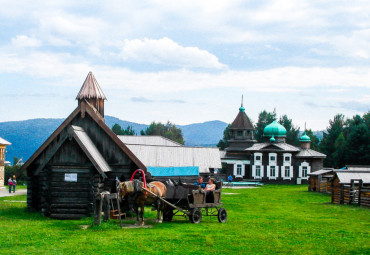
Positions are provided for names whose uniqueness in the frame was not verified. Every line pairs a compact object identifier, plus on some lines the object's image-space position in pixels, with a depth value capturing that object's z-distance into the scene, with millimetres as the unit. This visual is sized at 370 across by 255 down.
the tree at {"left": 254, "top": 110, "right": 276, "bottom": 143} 124188
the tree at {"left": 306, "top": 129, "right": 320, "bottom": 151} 108256
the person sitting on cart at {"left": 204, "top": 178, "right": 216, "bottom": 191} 23625
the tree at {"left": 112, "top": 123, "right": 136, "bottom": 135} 148875
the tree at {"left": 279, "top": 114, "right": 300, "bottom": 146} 123375
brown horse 21750
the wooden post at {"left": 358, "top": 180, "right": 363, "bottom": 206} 35500
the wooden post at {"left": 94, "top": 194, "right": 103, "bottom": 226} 21312
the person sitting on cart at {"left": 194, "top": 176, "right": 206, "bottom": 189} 24031
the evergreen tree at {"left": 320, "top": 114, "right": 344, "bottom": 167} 93812
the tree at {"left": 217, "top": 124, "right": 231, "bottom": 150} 129025
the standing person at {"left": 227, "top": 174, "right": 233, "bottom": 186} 74275
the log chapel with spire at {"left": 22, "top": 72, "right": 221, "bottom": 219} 25312
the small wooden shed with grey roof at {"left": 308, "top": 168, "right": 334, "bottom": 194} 52778
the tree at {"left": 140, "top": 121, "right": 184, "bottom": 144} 152450
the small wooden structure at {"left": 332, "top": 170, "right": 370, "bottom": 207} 35488
